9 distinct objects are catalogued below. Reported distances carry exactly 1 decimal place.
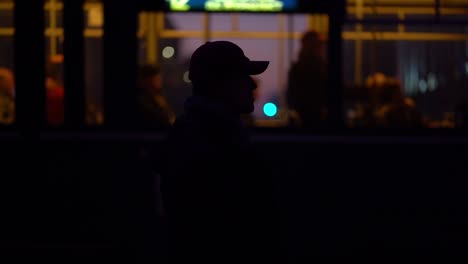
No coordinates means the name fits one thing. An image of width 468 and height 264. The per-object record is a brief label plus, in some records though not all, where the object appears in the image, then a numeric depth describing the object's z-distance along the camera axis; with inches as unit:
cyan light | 456.3
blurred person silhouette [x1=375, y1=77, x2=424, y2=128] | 453.2
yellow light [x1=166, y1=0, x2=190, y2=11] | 452.4
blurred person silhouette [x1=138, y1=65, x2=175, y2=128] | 455.4
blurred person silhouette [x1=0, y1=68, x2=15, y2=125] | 464.5
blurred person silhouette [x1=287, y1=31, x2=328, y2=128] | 453.2
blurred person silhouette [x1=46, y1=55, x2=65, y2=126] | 469.2
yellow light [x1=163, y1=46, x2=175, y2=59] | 439.6
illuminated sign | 448.5
